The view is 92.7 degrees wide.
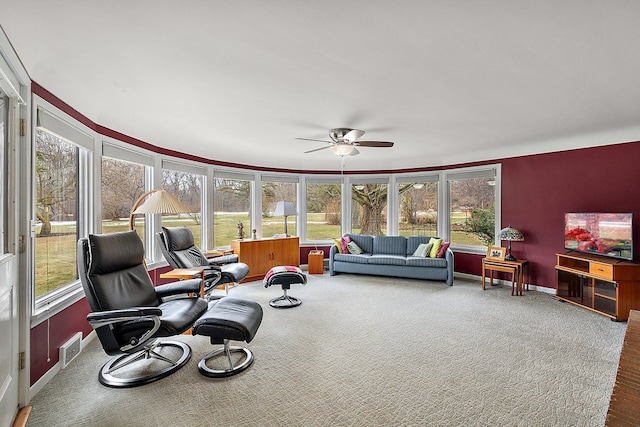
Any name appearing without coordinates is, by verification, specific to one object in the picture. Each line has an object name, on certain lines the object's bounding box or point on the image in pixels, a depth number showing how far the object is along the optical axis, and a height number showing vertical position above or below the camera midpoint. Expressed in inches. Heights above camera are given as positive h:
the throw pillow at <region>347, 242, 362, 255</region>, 243.0 -29.0
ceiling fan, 147.6 +36.3
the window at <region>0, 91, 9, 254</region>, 73.5 +10.7
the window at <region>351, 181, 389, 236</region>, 276.5 +3.4
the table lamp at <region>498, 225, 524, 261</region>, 191.3 -14.6
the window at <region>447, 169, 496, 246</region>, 223.3 +3.8
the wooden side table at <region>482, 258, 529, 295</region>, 186.5 -35.4
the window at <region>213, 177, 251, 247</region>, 227.5 +3.9
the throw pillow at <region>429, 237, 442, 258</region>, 219.8 -25.5
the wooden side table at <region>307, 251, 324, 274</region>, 247.1 -40.9
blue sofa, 211.8 -35.0
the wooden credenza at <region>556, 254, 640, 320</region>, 140.2 -36.1
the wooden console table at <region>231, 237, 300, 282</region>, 221.5 -30.6
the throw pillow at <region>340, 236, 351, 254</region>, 244.8 -24.5
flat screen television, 146.9 -10.9
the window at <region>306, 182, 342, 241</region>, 275.6 +2.5
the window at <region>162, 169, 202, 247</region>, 192.9 +11.9
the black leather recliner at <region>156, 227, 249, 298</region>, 154.3 -24.5
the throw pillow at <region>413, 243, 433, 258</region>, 224.4 -27.7
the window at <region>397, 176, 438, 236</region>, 255.6 +4.8
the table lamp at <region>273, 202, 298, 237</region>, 227.9 +2.8
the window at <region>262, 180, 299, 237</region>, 256.7 +8.4
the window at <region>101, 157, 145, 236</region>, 147.3 +11.2
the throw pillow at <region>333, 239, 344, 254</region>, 246.7 -25.8
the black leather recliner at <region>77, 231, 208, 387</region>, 85.7 -29.9
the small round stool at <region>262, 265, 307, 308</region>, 165.5 -36.7
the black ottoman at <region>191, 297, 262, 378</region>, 93.2 -35.7
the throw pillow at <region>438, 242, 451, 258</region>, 216.4 -26.2
